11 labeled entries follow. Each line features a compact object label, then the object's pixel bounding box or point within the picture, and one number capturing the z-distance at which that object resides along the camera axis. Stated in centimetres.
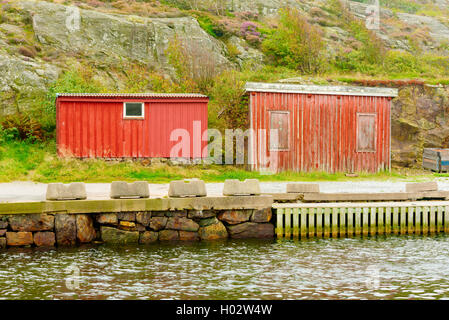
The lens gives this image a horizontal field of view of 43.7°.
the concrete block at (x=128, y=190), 1323
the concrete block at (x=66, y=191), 1290
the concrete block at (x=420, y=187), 1556
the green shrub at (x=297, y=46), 3838
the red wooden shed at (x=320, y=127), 2381
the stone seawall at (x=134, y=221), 1274
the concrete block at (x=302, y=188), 1481
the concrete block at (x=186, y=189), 1355
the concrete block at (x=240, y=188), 1378
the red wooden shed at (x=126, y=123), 2298
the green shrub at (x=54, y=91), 2673
